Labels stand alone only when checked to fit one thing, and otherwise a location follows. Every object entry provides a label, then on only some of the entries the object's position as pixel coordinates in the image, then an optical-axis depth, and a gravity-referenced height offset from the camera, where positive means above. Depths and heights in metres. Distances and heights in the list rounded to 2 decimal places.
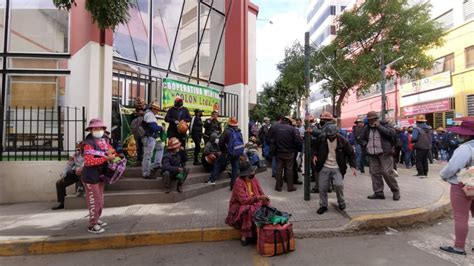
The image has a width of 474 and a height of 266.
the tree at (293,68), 21.81 +4.45
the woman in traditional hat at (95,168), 5.31 -0.48
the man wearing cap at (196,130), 9.07 +0.18
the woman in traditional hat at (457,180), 4.08 -0.49
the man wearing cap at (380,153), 6.81 -0.31
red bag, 4.51 -1.34
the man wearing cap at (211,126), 9.45 +0.30
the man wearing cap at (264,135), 11.58 +0.07
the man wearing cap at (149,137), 7.57 +0.00
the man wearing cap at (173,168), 7.19 -0.64
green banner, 10.03 +1.32
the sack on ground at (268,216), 4.62 -1.07
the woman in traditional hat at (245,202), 4.93 -0.94
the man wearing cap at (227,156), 8.03 -0.45
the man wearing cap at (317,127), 6.69 +0.24
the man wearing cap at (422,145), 10.23 -0.22
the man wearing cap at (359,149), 11.36 -0.40
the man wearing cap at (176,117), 8.35 +0.48
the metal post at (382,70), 17.76 +3.52
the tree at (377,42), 18.33 +5.29
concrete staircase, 7.02 -1.16
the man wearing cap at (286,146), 7.89 -0.20
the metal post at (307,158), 6.83 -0.41
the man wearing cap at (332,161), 6.11 -0.42
